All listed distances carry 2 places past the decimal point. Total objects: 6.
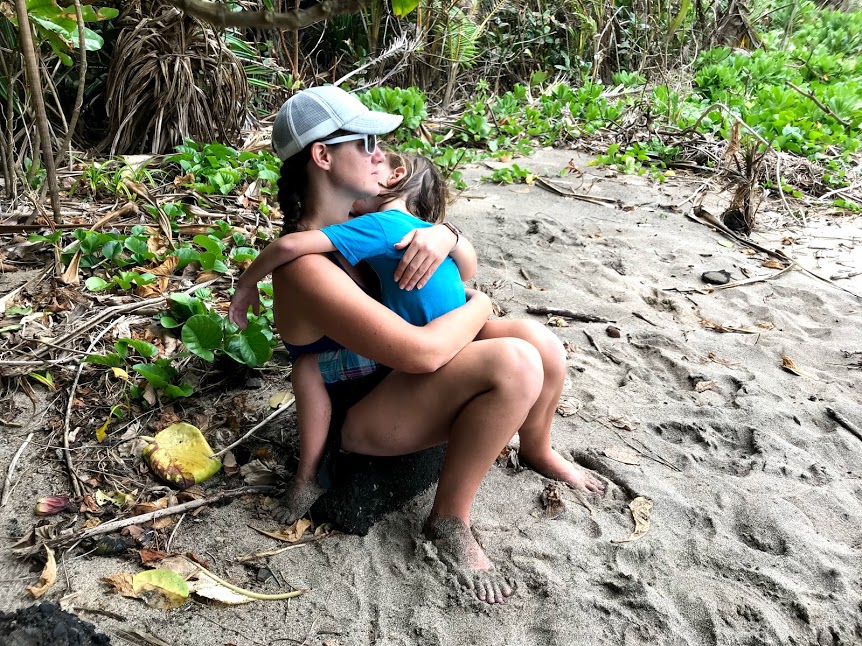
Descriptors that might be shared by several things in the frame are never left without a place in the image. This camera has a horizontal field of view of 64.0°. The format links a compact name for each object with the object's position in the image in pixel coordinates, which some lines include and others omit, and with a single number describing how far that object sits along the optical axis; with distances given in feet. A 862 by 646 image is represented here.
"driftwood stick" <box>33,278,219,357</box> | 8.19
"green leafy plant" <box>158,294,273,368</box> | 7.77
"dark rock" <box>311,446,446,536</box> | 6.42
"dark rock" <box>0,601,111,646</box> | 3.86
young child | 5.65
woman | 5.56
